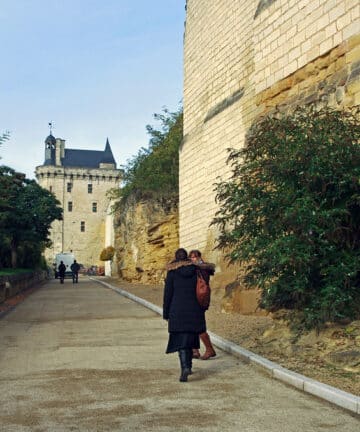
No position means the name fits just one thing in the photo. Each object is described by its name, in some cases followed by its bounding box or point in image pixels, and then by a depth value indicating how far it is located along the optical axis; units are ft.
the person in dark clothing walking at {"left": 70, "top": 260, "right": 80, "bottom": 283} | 145.65
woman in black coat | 26.08
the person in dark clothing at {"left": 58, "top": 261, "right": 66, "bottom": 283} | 144.75
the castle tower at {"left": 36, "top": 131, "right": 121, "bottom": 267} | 319.68
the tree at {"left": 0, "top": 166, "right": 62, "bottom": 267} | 134.21
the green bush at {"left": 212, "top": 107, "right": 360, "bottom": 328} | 30.32
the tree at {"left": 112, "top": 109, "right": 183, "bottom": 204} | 112.16
